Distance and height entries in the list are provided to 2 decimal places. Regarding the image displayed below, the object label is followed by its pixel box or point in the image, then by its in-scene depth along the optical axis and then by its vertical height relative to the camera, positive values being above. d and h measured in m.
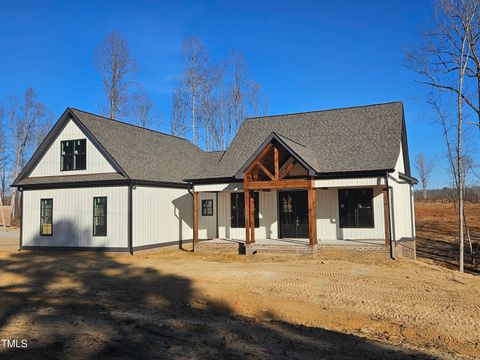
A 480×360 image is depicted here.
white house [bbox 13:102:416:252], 17.41 +1.21
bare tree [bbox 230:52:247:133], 39.97 +10.86
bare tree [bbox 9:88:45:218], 49.74 +9.52
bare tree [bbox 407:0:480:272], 19.41 +6.65
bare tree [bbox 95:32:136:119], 36.91 +11.53
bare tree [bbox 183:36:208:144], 38.47 +12.25
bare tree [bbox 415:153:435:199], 92.12 +7.81
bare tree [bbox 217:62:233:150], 40.56 +8.21
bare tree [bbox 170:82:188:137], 41.03 +10.57
